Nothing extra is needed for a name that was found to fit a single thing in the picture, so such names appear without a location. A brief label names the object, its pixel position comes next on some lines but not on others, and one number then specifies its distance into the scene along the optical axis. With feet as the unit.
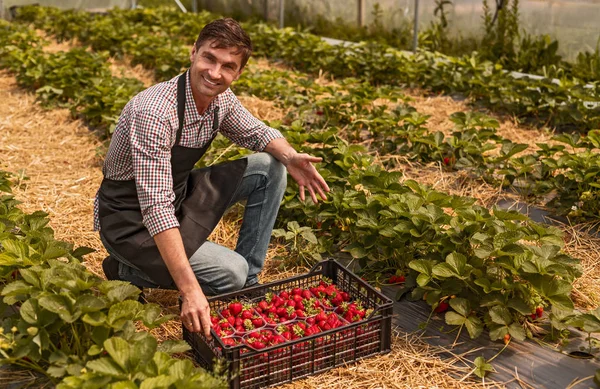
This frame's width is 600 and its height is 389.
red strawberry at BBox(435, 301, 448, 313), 10.98
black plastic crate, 8.95
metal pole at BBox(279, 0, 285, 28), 35.91
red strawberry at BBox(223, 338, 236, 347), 9.52
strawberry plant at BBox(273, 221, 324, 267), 12.72
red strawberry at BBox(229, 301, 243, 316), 10.16
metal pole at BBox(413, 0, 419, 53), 29.12
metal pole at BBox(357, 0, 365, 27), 33.42
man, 9.43
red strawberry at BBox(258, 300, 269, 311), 10.34
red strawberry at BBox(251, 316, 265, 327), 9.94
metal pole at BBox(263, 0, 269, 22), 37.87
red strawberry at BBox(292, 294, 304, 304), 10.43
